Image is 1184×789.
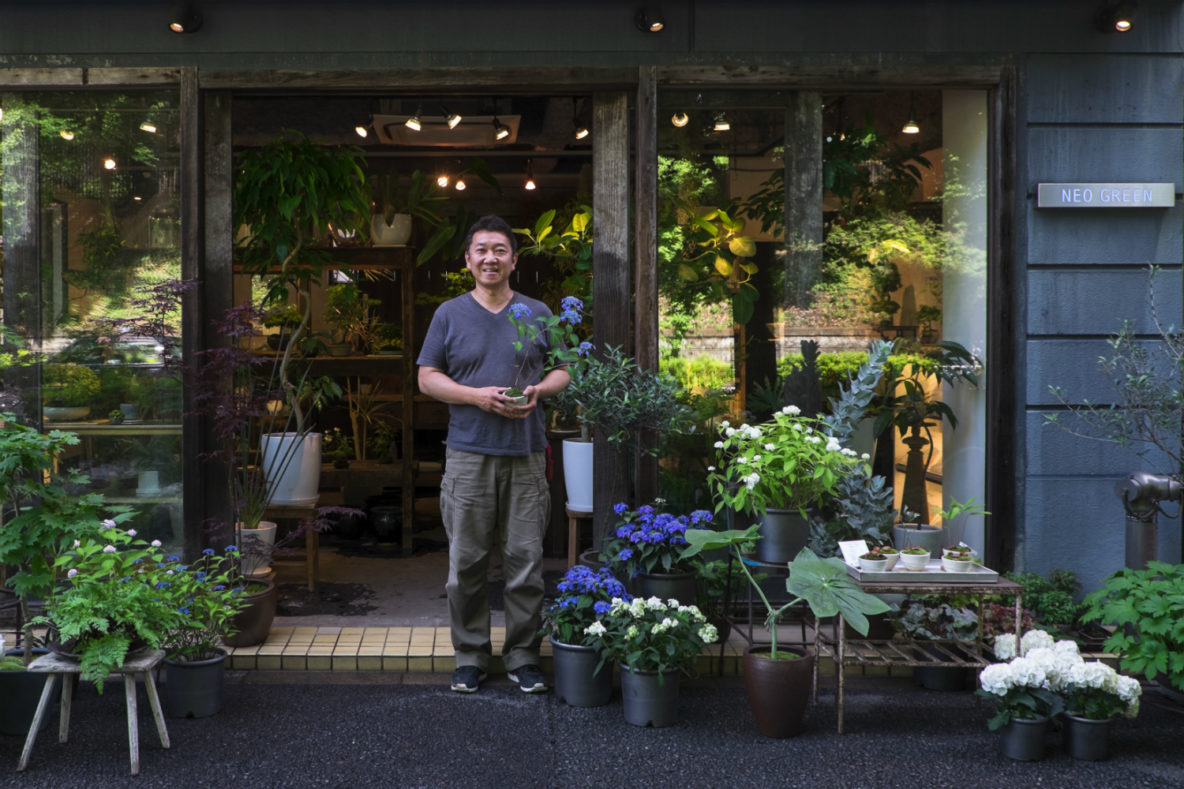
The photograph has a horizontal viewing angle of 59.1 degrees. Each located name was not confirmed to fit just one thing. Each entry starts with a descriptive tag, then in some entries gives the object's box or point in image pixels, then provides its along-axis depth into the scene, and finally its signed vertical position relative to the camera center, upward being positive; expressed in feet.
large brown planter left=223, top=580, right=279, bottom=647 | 16.24 -3.60
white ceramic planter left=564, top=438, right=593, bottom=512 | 18.92 -1.49
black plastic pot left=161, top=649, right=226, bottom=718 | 13.83 -3.94
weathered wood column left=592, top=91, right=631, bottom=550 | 17.67 +2.99
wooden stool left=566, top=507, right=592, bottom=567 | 19.30 -2.64
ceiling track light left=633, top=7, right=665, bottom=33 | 17.04 +6.09
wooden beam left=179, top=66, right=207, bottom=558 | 17.22 +2.06
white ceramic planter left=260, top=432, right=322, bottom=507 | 20.22 -1.48
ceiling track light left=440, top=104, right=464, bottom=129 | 22.70 +5.98
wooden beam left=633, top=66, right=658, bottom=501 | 17.62 +2.39
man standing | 15.03 -1.03
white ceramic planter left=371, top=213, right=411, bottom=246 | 25.22 +3.91
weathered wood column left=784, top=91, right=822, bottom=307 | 17.87 +3.38
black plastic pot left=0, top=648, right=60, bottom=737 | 12.92 -3.85
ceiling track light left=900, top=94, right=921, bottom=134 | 18.01 +4.61
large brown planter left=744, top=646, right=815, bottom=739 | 13.15 -3.79
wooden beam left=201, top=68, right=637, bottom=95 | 17.17 +5.18
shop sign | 17.26 +3.27
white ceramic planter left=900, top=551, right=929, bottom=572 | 14.25 -2.32
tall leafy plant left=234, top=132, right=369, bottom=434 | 18.97 +3.50
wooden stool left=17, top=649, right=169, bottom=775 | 12.09 -3.54
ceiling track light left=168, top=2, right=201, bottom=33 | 16.90 +6.04
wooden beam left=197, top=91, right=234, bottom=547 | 17.53 +2.42
